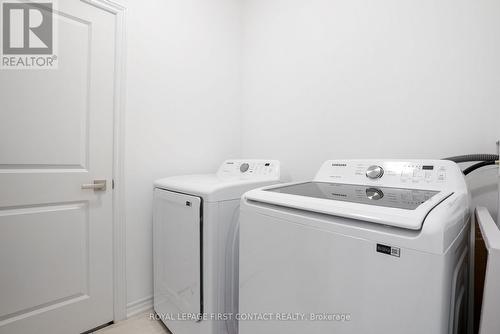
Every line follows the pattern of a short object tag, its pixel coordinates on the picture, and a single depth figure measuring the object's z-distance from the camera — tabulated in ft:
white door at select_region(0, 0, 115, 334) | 4.29
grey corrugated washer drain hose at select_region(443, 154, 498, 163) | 3.54
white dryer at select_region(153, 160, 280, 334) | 3.99
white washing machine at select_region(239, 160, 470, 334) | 2.01
